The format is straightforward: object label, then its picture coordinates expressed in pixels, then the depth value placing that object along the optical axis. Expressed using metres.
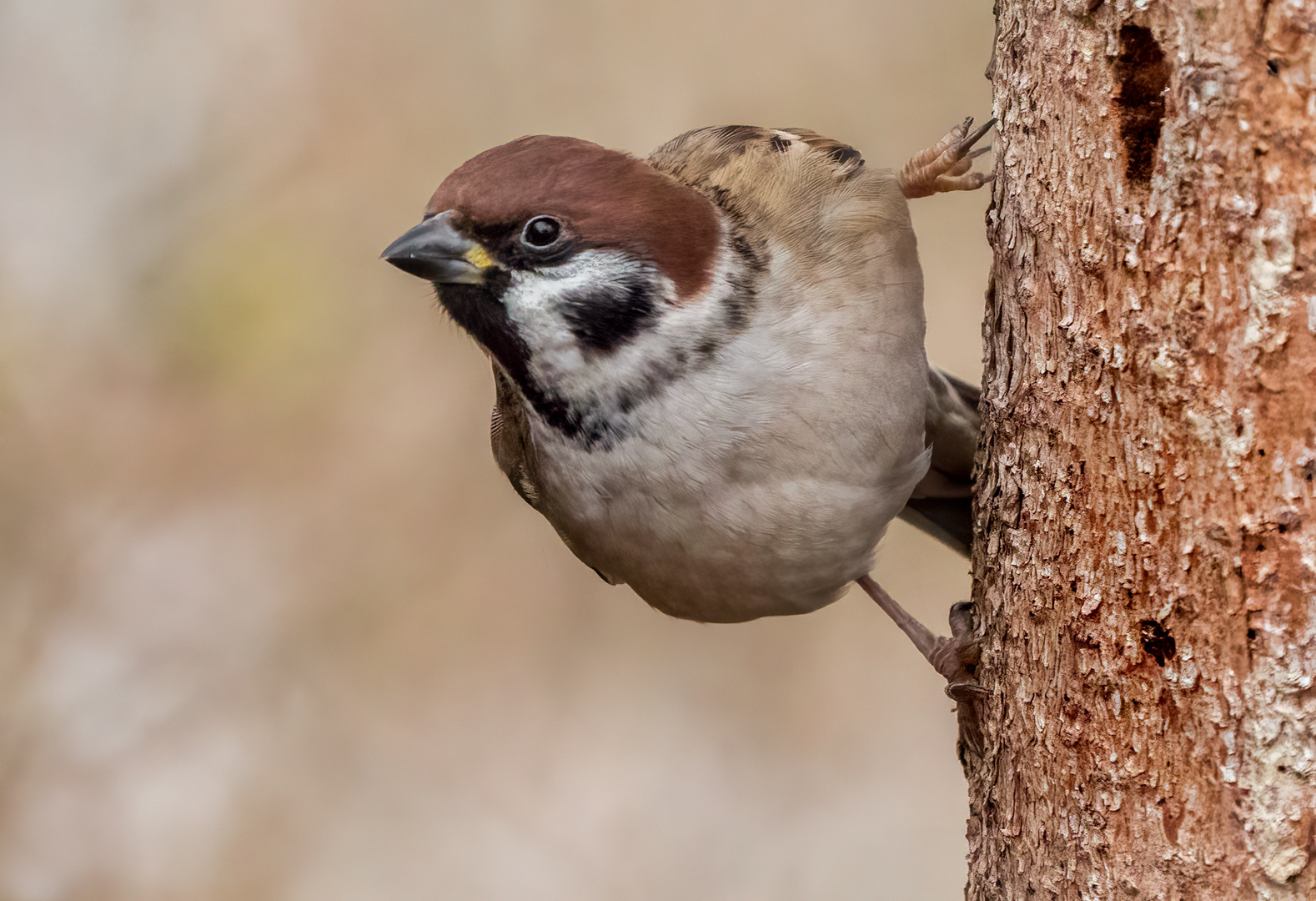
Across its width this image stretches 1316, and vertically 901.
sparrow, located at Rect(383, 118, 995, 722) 1.89
